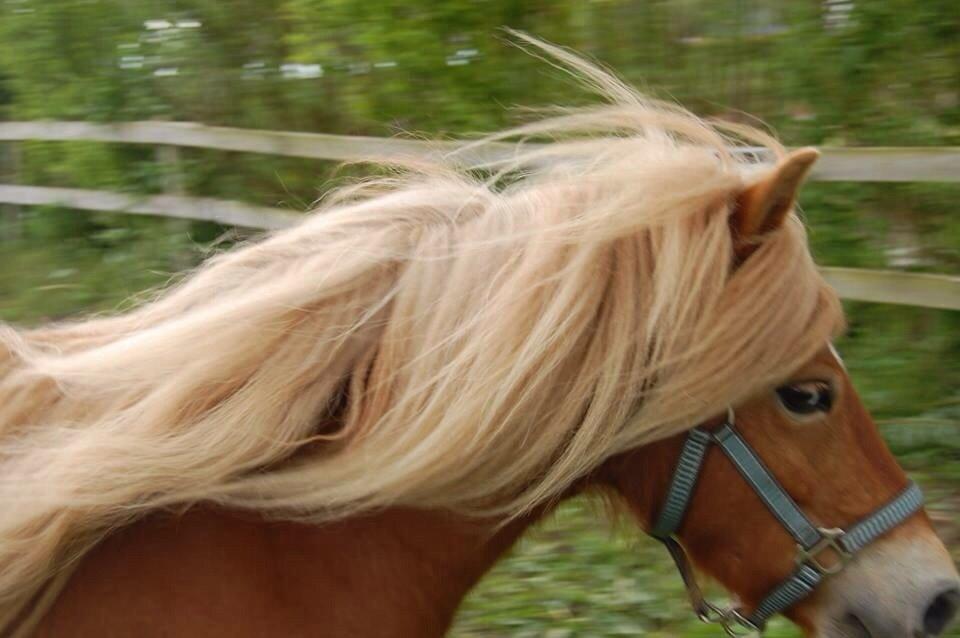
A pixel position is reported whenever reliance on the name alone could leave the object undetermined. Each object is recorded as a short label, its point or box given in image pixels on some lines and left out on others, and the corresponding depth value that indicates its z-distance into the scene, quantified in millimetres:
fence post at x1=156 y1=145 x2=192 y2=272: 7309
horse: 1758
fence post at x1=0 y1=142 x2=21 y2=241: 8672
